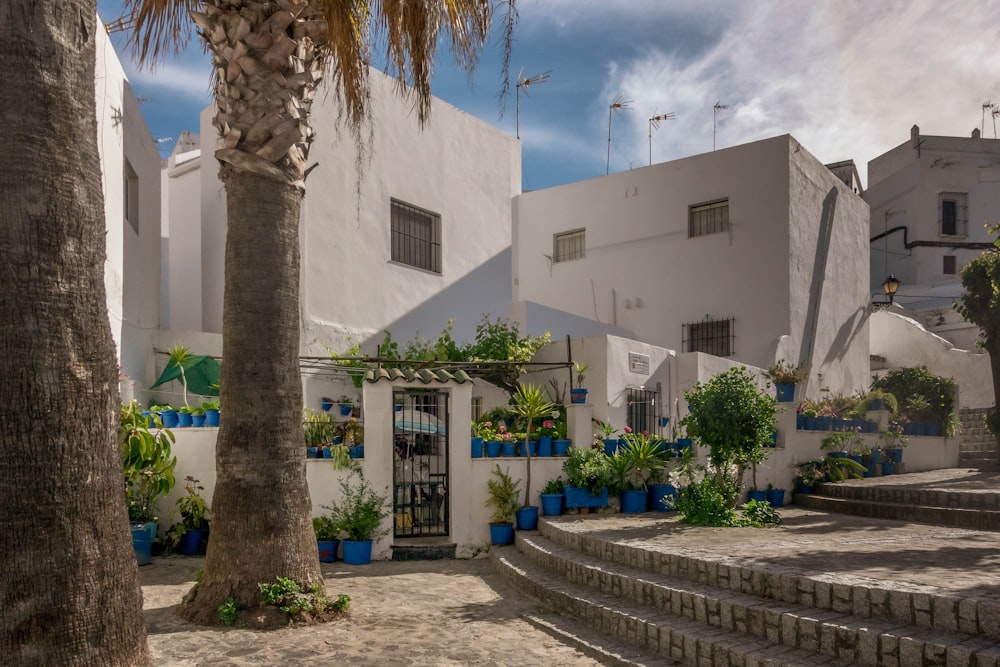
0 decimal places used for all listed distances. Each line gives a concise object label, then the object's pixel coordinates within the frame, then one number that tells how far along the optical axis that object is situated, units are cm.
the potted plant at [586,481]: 1122
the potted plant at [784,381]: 1439
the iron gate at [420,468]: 1121
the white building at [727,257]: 1748
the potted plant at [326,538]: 1020
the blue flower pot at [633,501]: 1130
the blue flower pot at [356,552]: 1010
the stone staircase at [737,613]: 487
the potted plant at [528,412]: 1109
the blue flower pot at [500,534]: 1090
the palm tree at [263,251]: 691
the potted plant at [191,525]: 1024
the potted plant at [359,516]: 1014
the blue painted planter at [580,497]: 1120
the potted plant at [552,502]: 1121
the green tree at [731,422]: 985
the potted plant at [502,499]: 1105
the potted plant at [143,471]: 962
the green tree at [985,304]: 1541
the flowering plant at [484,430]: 1161
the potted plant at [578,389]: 1184
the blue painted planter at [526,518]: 1108
